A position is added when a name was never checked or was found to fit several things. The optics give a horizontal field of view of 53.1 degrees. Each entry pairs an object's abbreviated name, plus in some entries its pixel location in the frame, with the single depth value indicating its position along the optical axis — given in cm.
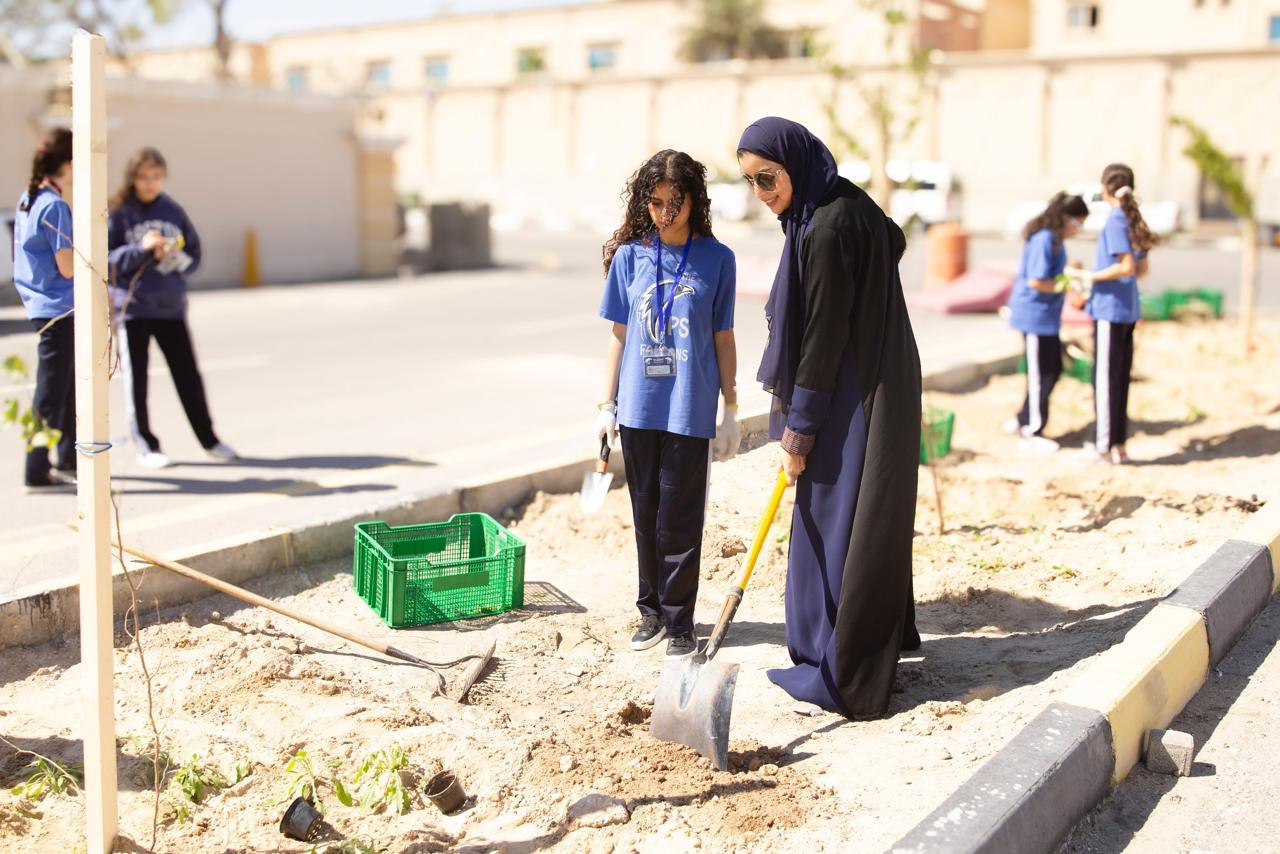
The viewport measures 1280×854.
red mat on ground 1689
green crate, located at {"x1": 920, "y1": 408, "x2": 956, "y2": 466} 756
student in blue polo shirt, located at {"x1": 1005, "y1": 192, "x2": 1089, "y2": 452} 845
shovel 390
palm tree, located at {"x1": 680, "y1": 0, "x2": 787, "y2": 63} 5562
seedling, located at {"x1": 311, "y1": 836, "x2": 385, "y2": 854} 341
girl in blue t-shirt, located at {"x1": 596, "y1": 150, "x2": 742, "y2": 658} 471
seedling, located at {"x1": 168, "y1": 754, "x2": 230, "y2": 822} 366
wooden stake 295
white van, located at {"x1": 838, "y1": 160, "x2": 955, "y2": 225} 3988
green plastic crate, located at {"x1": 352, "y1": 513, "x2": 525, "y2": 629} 511
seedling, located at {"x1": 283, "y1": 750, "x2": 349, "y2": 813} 364
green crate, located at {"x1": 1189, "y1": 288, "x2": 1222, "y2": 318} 1606
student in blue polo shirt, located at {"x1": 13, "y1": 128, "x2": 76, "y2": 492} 629
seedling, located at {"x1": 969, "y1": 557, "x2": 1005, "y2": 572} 593
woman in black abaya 417
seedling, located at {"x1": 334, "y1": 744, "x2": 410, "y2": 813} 363
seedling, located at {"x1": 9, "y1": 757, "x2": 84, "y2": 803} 370
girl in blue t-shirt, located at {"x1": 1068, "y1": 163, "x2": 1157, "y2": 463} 790
